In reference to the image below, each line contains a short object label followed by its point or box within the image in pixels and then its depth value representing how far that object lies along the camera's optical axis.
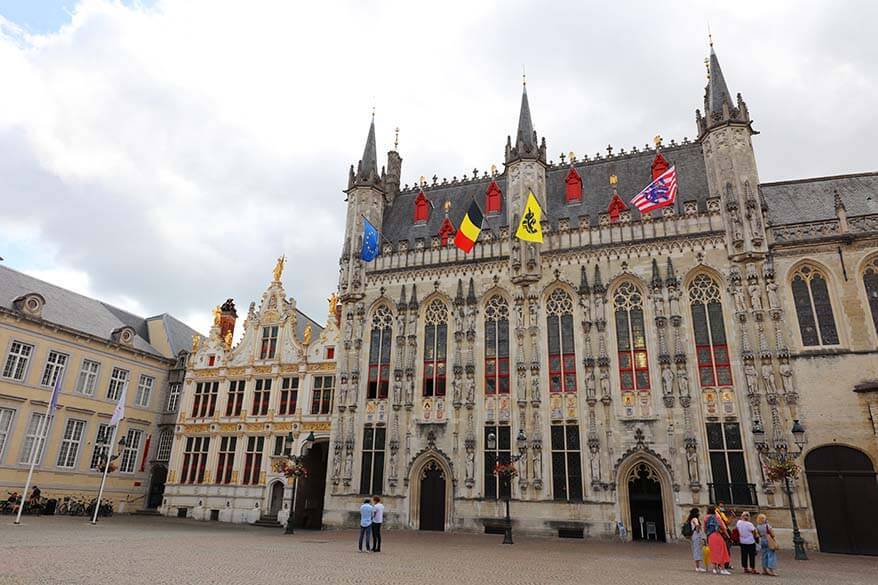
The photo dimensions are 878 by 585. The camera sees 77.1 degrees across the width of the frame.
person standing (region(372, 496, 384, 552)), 18.02
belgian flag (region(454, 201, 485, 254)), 30.81
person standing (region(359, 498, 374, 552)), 17.72
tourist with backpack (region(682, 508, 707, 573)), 15.61
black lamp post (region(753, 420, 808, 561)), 19.62
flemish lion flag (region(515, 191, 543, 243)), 30.06
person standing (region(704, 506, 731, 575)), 15.00
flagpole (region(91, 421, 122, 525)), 27.09
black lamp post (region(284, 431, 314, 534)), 26.44
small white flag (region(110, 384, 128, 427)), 28.83
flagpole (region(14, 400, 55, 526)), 33.50
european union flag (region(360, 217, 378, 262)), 32.69
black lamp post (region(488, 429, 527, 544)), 22.61
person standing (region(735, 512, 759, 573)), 15.37
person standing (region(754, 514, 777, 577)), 14.91
